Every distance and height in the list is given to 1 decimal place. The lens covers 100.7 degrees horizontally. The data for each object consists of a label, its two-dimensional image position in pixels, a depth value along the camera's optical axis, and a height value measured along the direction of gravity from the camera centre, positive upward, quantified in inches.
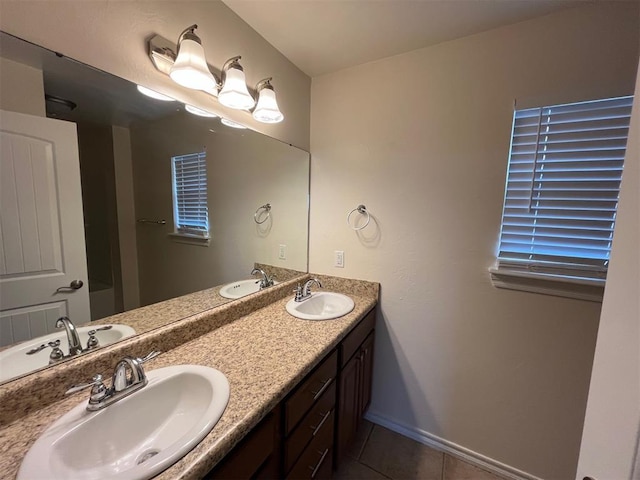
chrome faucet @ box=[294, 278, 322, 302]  65.9 -20.2
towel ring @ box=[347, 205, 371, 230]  67.7 +0.4
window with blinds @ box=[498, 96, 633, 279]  46.5 +5.8
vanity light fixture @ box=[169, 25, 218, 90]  39.2 +21.8
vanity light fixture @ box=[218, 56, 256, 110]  46.9 +22.0
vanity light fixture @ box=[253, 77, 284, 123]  54.7 +22.2
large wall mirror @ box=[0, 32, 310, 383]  29.5 -0.3
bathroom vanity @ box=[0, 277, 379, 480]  27.0 -22.5
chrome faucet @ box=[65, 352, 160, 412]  28.9 -20.7
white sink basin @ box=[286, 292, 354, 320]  63.0 -23.0
